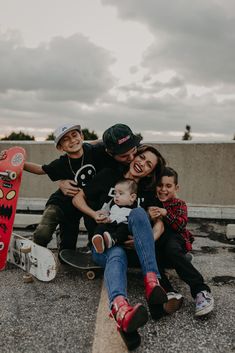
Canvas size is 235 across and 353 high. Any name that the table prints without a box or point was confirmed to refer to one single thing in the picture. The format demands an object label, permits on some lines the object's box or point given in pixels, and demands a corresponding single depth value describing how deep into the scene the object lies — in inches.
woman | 88.4
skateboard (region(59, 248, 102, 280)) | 131.1
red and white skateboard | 140.1
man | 127.6
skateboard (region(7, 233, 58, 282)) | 126.9
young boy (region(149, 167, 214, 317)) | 106.0
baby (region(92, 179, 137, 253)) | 111.3
